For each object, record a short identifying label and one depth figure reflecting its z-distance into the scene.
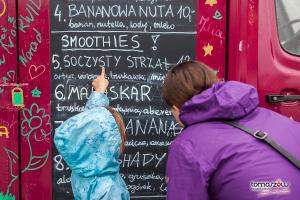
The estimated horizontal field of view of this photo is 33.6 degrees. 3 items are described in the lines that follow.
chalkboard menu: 2.87
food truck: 2.81
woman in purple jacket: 1.60
